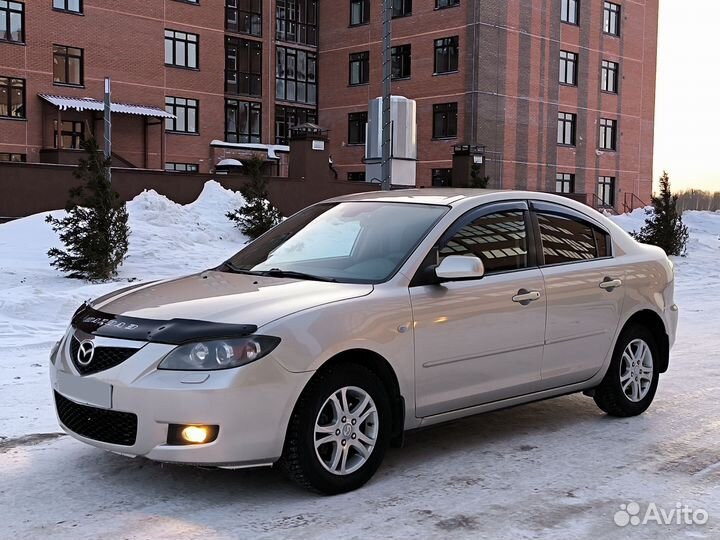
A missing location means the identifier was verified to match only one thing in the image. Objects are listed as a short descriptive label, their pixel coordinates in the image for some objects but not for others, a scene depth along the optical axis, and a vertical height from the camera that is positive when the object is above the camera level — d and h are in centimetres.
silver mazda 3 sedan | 455 -83
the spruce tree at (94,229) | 1524 -69
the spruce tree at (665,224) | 2439 -70
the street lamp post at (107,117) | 2211 +185
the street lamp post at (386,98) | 1549 +173
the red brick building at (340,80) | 3684 +562
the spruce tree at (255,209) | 2130 -38
